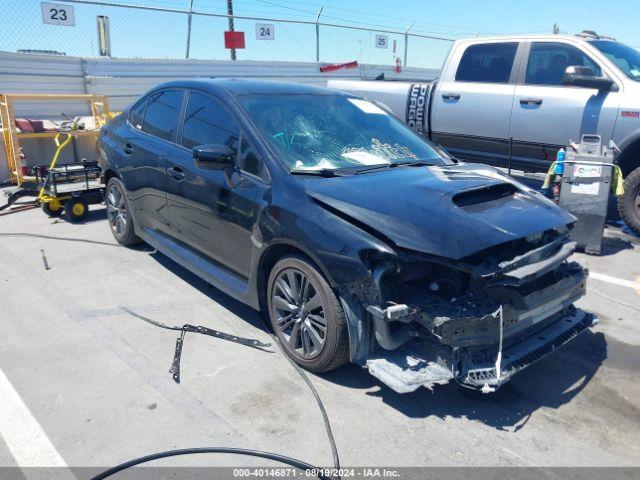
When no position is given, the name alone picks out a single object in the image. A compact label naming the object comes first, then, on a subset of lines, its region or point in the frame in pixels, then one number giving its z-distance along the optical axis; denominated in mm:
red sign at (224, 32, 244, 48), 16500
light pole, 16134
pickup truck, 6504
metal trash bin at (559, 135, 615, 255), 5883
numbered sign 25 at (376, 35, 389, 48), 20438
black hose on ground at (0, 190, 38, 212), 7398
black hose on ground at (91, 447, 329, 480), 2695
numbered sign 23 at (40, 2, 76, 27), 12258
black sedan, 3035
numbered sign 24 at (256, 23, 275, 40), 17125
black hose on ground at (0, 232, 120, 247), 6254
